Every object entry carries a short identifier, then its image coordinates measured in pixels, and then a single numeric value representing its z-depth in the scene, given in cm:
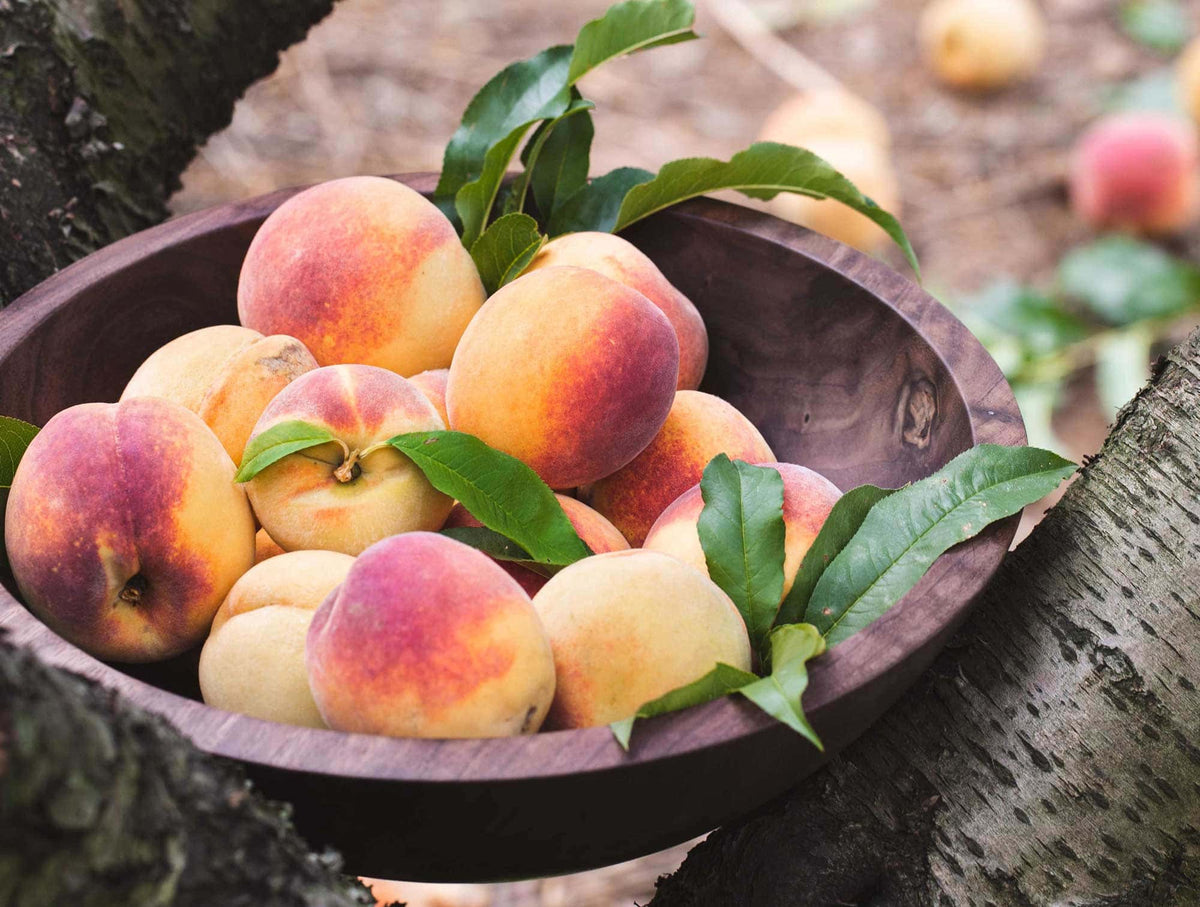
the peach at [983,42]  245
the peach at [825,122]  219
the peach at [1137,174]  220
